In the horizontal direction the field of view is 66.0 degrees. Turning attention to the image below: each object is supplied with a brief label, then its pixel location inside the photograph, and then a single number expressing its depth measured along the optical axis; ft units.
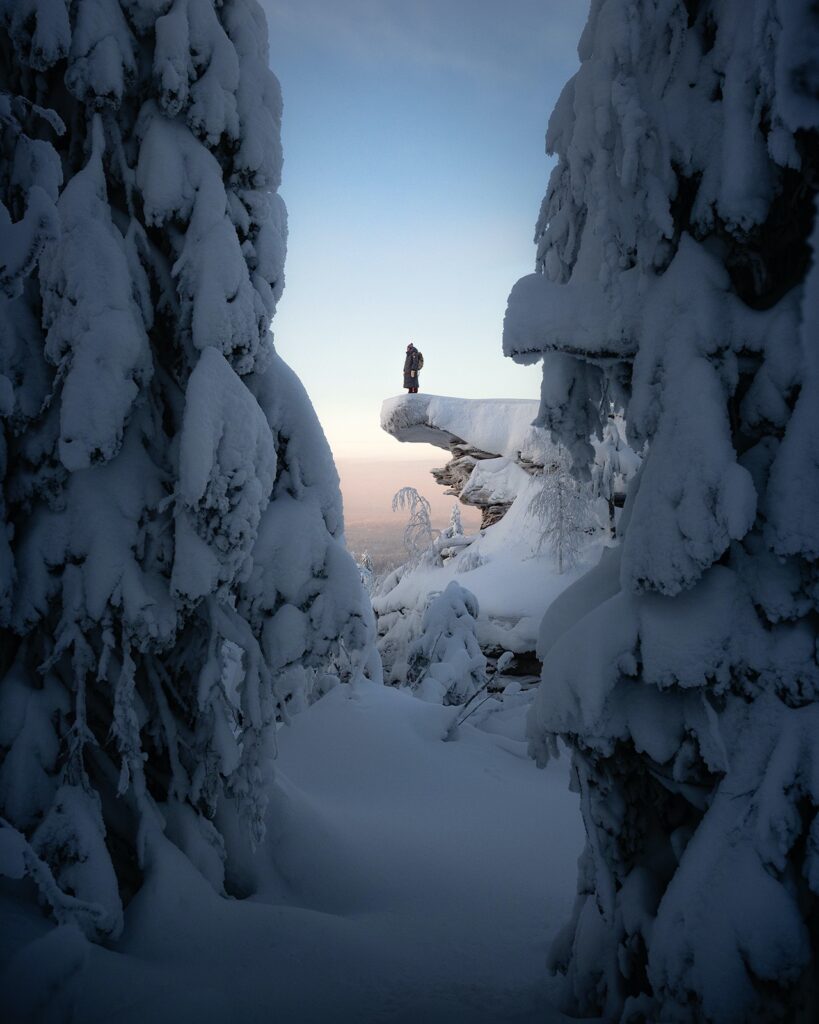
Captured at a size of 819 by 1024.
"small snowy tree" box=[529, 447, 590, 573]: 63.77
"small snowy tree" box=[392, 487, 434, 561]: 81.10
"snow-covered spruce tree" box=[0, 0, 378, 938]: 12.22
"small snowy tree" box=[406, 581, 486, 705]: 48.80
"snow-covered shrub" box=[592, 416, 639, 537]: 58.18
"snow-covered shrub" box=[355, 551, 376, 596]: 81.34
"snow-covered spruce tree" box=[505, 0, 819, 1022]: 8.24
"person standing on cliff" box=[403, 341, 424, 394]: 85.10
